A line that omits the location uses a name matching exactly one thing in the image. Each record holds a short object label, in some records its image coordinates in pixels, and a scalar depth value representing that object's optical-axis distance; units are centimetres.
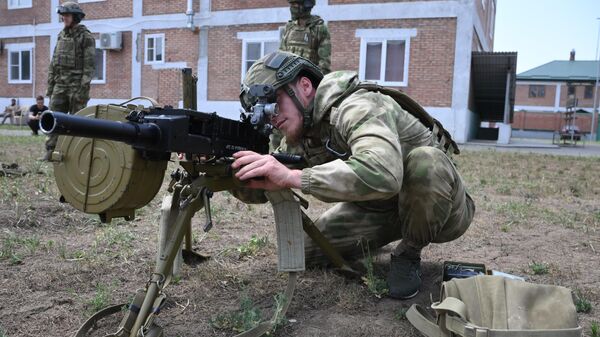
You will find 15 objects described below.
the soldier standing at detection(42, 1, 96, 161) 752
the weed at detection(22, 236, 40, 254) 321
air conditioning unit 2038
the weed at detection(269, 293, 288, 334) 221
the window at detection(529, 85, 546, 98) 5244
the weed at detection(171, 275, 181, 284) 277
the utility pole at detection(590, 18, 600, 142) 3670
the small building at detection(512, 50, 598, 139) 4547
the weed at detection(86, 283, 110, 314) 241
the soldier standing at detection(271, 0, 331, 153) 725
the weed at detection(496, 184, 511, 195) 611
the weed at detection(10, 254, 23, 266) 300
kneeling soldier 201
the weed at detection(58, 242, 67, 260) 313
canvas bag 181
